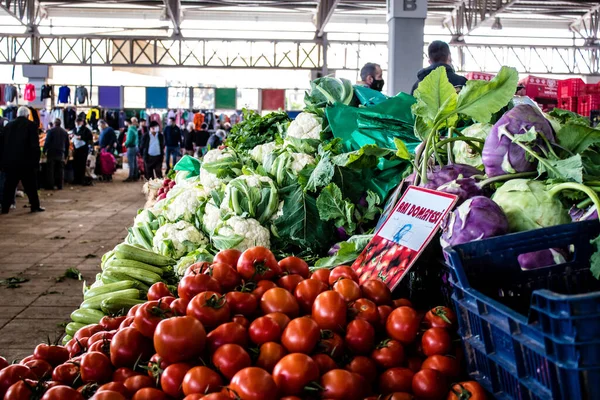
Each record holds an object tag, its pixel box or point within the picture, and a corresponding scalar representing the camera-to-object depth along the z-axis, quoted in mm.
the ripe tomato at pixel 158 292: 1928
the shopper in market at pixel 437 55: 5258
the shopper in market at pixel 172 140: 17750
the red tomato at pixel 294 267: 1998
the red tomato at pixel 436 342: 1614
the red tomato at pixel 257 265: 1851
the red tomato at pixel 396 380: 1560
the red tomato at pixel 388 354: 1614
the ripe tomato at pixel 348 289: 1774
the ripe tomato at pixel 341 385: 1439
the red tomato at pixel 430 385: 1507
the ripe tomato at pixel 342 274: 1935
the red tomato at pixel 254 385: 1376
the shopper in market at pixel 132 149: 16812
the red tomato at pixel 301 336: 1540
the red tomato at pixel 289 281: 1850
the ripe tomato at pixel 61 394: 1438
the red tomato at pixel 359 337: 1639
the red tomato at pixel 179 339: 1501
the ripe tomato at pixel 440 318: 1677
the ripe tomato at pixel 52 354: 1769
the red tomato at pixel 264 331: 1598
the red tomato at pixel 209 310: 1606
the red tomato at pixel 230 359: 1482
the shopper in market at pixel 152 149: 15920
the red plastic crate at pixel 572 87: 10047
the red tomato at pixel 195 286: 1703
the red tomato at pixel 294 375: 1438
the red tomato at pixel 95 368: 1581
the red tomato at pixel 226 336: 1555
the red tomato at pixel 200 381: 1424
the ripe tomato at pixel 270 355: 1530
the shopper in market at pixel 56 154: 13156
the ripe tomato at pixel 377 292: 1833
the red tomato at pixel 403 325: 1667
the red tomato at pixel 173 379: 1479
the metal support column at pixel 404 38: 8141
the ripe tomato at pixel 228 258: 1956
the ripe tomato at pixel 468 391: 1439
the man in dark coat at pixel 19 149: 9875
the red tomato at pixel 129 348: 1616
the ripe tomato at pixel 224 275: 1800
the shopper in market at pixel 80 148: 15211
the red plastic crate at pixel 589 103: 10148
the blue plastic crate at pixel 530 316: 1124
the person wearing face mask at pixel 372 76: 6012
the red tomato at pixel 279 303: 1699
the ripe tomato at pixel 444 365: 1562
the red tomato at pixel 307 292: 1779
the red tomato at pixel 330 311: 1653
